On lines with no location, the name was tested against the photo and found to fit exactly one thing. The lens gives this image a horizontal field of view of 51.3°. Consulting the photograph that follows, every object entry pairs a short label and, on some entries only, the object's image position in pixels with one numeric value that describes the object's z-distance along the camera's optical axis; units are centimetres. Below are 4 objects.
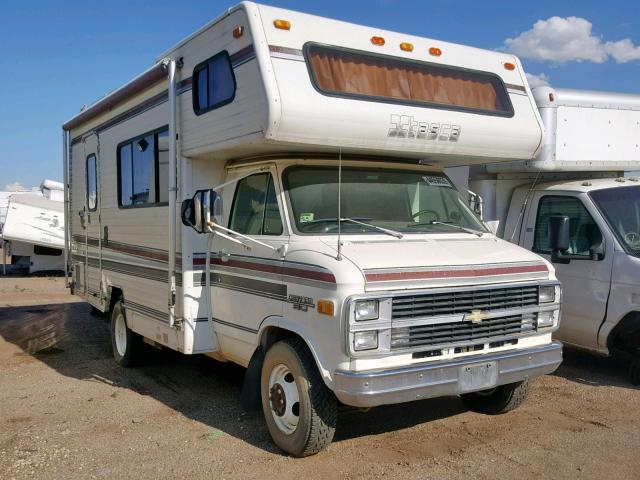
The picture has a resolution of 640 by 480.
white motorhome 452
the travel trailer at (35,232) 1908
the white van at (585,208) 654
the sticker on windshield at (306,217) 516
